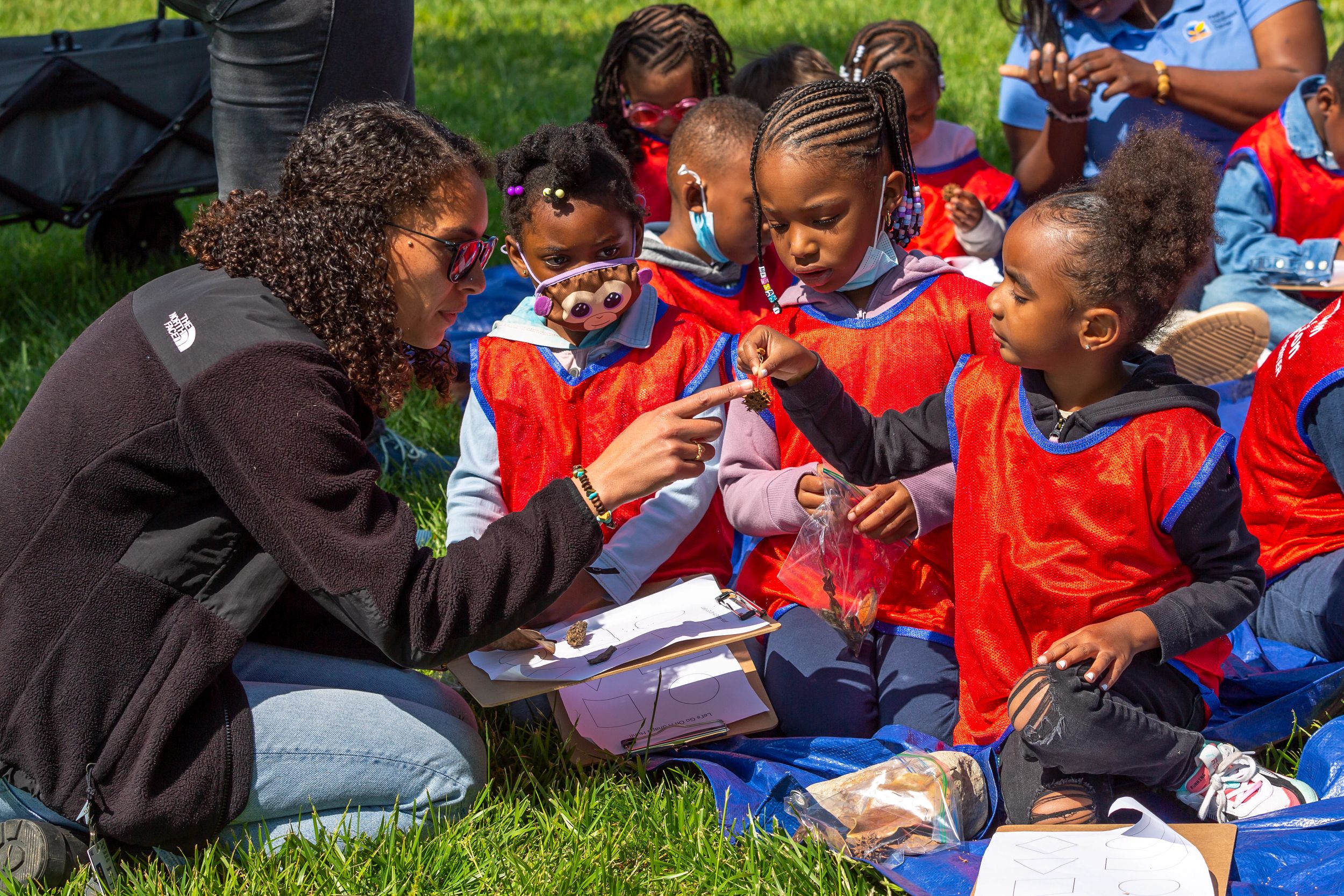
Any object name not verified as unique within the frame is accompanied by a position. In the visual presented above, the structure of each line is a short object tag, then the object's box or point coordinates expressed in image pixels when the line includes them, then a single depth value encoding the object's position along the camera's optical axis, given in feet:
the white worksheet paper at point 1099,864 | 6.95
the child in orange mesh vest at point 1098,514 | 7.71
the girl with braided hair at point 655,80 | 16.22
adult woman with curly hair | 7.47
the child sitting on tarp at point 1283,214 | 14.66
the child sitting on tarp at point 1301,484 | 9.48
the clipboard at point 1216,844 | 7.20
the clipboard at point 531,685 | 8.34
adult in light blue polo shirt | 15.92
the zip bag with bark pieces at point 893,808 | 7.84
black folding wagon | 16.65
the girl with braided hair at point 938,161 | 15.57
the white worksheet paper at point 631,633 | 8.50
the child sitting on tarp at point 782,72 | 15.75
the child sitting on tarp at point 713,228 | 11.91
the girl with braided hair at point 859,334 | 9.44
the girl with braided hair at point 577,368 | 9.96
